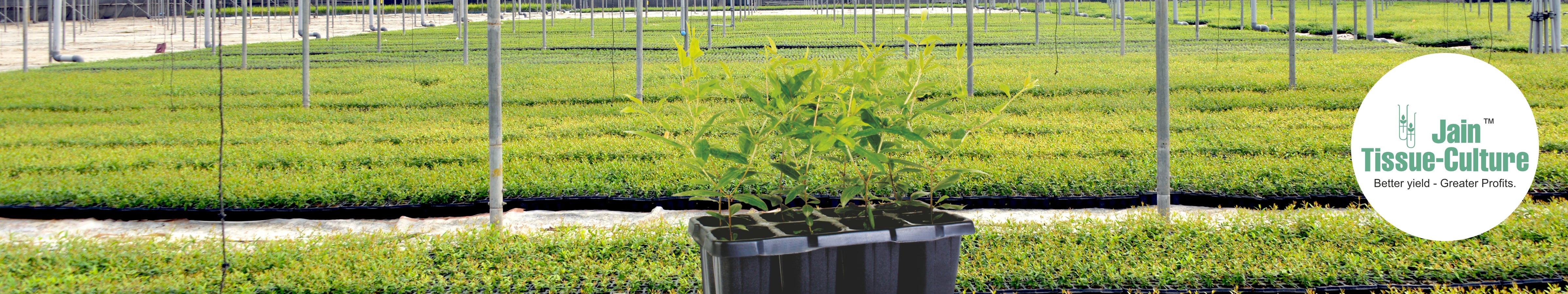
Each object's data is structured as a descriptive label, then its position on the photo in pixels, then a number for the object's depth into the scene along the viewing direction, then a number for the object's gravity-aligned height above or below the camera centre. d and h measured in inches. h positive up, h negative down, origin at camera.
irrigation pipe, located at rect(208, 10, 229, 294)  130.8 -23.4
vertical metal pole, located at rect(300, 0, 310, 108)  436.5 +25.7
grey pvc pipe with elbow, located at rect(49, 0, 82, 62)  728.3 +70.4
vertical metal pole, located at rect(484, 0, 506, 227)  177.2 +6.8
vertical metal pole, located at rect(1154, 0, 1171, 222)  177.9 +3.1
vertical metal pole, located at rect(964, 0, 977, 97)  394.6 +28.2
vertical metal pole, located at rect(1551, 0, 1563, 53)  594.5 +48.8
